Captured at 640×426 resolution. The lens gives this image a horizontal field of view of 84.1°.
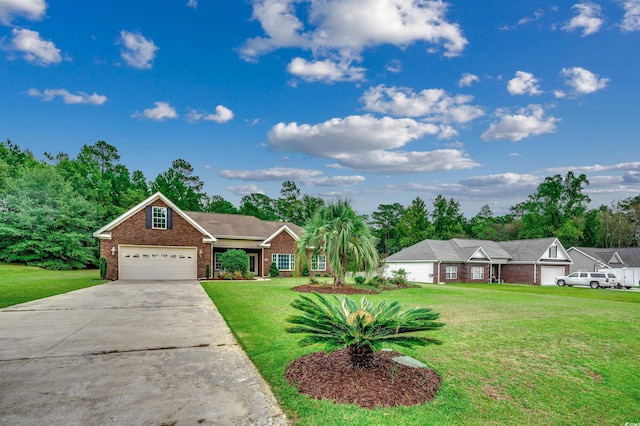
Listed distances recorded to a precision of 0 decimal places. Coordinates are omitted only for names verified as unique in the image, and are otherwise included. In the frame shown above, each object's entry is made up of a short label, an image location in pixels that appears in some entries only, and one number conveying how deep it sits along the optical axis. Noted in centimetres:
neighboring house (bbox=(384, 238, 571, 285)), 3428
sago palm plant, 422
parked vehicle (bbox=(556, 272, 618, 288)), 3219
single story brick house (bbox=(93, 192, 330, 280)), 2377
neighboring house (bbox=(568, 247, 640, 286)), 4281
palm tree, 1758
